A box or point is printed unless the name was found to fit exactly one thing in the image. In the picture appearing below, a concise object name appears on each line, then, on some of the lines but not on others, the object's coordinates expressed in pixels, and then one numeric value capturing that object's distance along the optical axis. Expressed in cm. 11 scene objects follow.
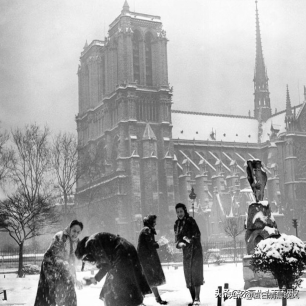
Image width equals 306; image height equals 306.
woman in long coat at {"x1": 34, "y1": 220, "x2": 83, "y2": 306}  752
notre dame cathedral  5162
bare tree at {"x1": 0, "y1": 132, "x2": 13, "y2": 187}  3082
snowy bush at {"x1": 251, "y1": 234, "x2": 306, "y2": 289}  895
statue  1270
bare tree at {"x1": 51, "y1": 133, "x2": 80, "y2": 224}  3978
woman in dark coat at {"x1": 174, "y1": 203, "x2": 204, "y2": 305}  1025
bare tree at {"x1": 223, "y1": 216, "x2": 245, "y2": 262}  4849
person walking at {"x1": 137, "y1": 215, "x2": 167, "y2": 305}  1093
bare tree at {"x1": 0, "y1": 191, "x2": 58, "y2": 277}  2606
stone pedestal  1226
